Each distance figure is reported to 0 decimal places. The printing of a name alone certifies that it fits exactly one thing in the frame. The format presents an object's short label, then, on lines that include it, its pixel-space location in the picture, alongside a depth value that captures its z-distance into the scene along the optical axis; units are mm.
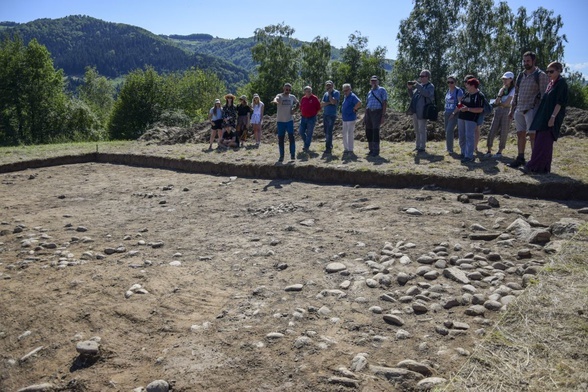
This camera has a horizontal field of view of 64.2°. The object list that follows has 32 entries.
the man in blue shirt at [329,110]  12531
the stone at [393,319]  4031
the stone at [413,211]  7297
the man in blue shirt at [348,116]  11922
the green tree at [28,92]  44531
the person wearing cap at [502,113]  9977
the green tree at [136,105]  45531
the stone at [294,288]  4871
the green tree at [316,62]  57219
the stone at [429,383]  3160
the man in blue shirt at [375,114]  11508
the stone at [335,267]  5297
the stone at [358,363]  3441
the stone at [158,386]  3404
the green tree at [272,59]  55781
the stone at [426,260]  5316
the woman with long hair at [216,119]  15359
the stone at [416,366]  3352
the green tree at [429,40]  39031
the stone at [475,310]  4098
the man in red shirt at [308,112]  12672
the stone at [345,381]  3258
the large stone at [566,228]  5750
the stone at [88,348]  3908
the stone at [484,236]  5965
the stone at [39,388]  3617
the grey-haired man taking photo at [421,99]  11281
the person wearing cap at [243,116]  16281
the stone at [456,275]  4773
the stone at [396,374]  3289
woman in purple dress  7957
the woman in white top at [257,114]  15445
